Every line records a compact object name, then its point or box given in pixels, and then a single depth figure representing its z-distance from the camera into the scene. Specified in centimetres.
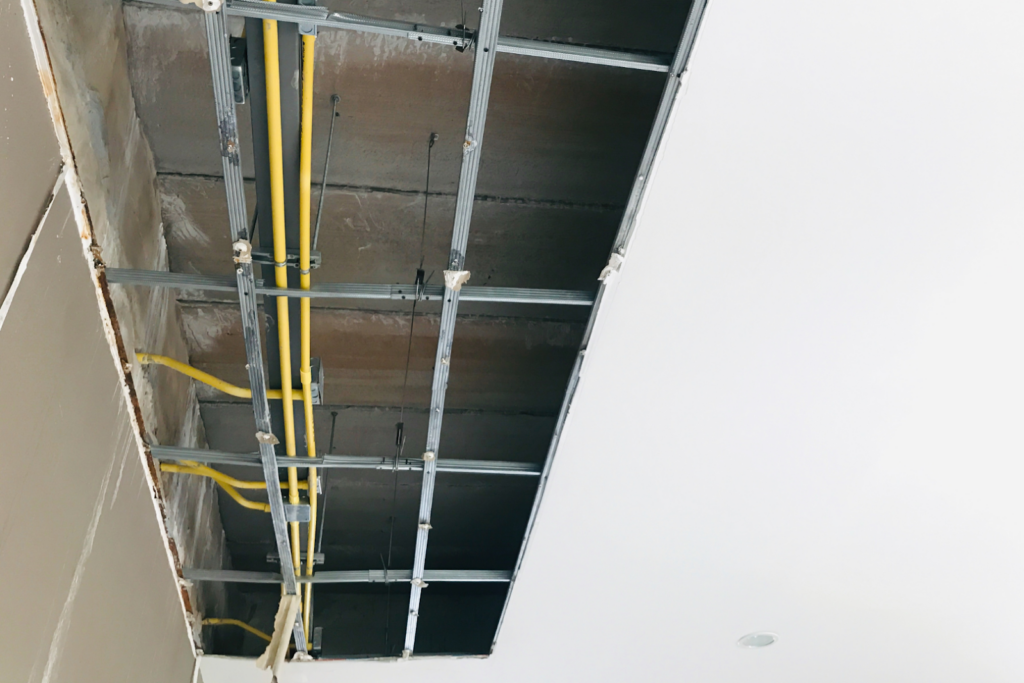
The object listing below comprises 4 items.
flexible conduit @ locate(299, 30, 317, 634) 166
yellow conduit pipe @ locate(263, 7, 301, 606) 163
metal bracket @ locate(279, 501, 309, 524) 279
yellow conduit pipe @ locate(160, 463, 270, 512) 265
